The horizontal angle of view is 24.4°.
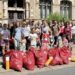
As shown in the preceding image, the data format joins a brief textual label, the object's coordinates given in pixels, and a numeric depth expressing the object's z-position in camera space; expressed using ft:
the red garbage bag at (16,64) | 22.39
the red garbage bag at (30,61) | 22.81
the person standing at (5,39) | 28.43
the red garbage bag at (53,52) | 24.28
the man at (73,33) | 37.88
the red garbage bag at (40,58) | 23.43
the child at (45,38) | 32.39
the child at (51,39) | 33.70
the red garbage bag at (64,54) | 24.48
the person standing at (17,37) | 29.02
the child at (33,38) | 29.48
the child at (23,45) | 28.76
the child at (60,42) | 32.96
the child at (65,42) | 32.03
